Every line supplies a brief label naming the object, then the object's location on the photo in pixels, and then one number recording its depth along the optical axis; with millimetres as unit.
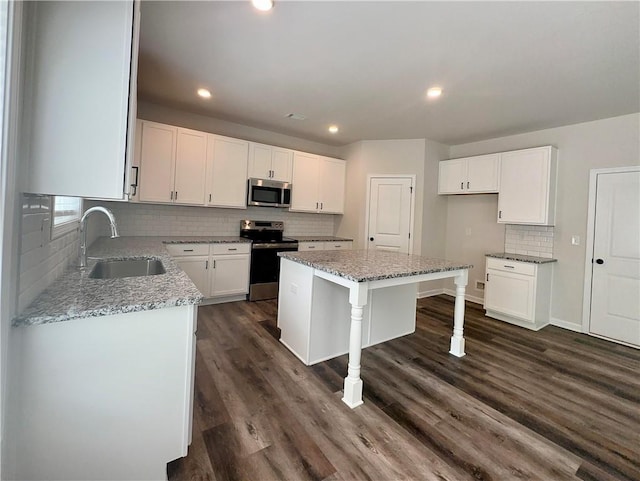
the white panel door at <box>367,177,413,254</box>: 4727
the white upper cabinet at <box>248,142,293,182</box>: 4289
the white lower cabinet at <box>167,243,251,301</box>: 3666
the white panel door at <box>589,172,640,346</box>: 3201
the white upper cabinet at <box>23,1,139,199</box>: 1073
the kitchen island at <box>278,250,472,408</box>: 2062
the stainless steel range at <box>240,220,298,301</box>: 4145
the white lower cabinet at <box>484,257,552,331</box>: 3576
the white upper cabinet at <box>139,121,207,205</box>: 3527
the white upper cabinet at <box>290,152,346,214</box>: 4738
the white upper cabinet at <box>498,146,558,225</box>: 3678
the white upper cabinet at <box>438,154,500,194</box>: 4168
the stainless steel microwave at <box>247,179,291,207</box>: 4266
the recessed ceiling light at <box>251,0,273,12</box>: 1790
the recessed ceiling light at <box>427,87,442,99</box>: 2859
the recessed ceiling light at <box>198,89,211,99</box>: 3189
